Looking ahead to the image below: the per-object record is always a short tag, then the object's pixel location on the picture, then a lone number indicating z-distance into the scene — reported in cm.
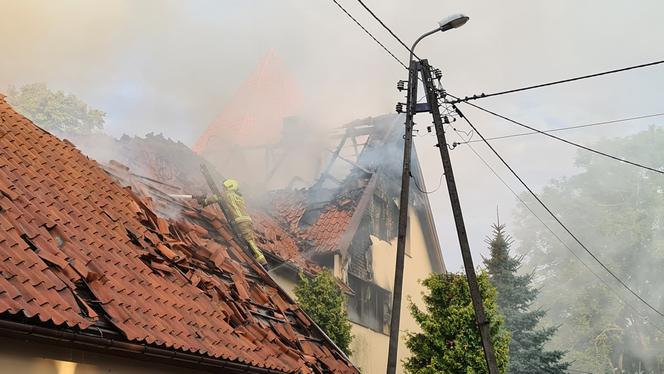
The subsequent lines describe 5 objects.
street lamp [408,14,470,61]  1038
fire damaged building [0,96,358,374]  575
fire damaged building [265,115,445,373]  1596
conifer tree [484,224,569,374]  2012
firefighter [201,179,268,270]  1216
